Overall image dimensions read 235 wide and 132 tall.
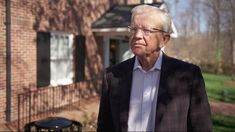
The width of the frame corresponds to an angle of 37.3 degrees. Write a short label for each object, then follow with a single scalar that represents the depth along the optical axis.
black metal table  4.91
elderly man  2.05
